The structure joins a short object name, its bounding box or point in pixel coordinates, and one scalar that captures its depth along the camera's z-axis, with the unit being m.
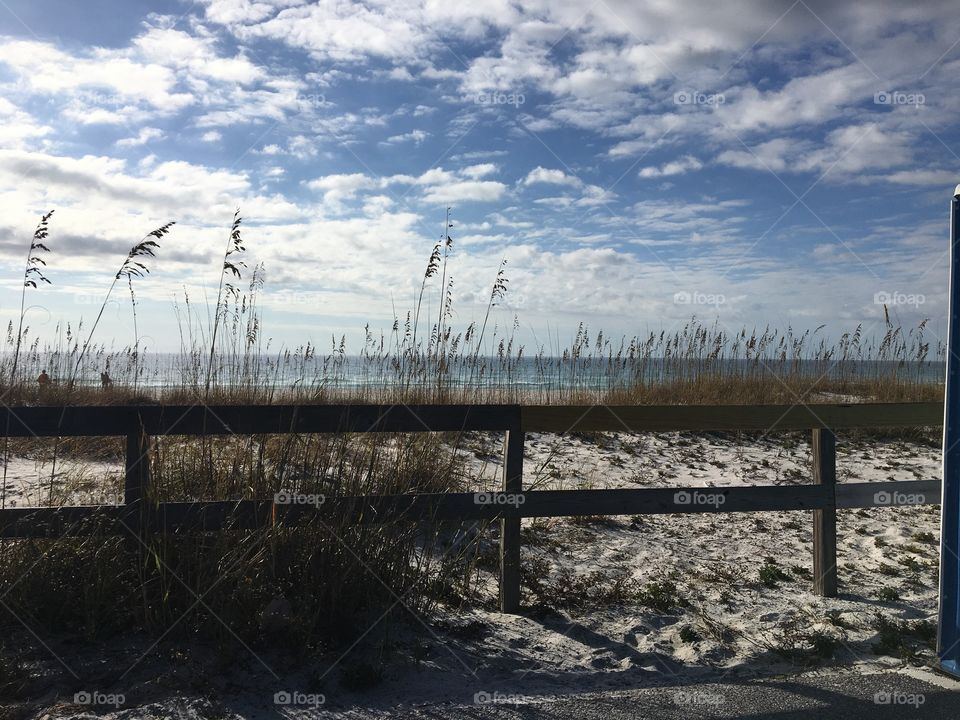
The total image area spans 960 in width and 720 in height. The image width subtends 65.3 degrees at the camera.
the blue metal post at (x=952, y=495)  4.12
